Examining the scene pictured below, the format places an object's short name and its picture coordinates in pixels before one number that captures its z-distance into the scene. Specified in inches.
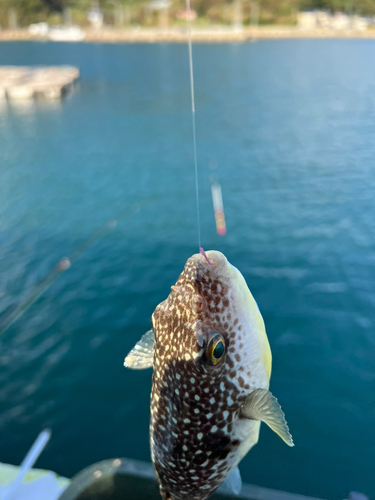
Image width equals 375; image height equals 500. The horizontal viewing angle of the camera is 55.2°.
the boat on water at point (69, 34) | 2435.2
